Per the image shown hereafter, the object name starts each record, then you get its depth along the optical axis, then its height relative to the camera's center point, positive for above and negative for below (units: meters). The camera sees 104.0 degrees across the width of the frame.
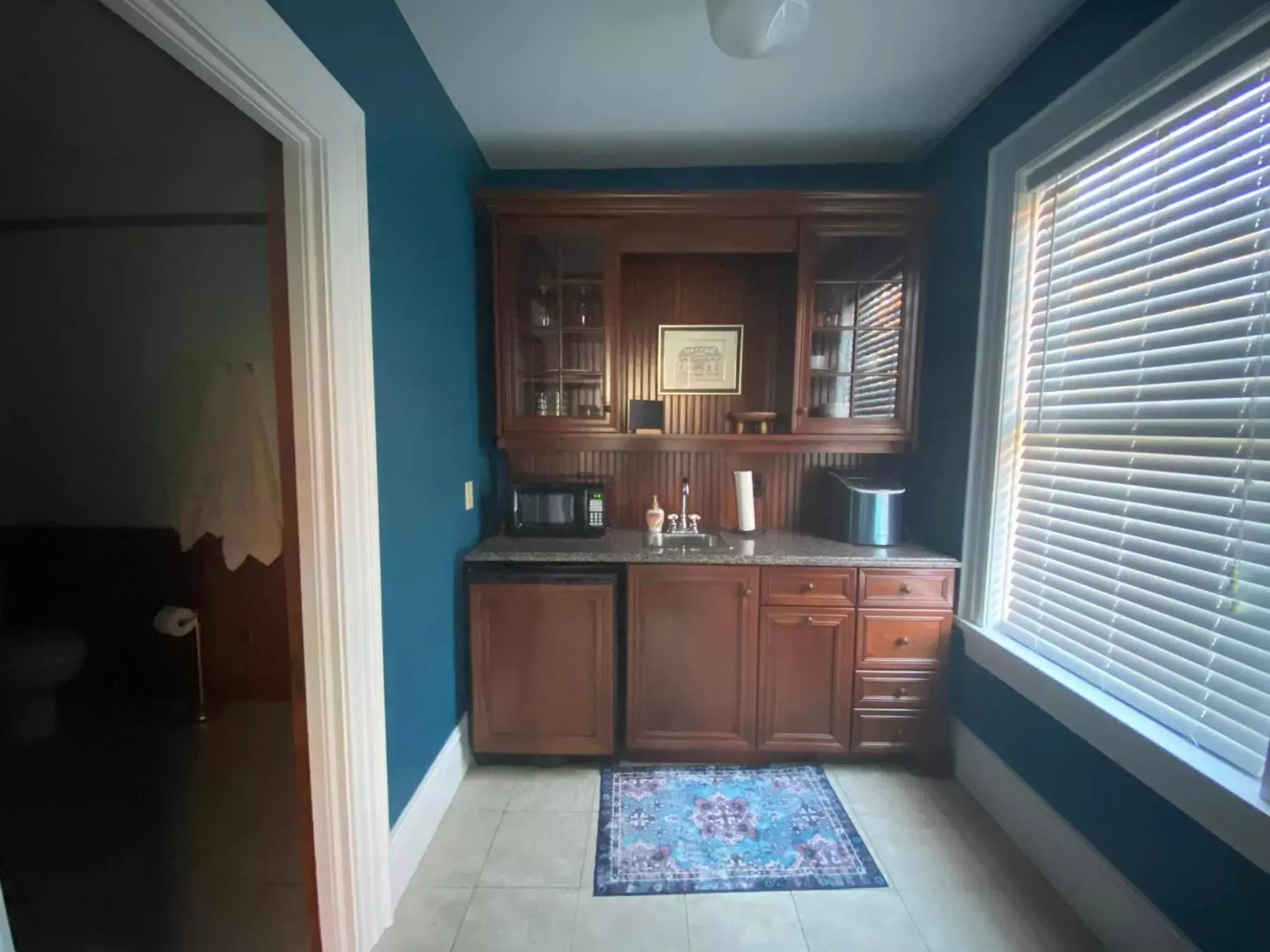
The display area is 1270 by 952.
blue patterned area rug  1.54 -1.37
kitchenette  2.03 -0.25
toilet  1.87 -0.95
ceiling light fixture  1.35 +1.15
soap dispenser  2.35 -0.39
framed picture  2.53 +0.40
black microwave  2.30 -0.34
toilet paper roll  2.13 -0.83
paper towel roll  2.43 -0.31
